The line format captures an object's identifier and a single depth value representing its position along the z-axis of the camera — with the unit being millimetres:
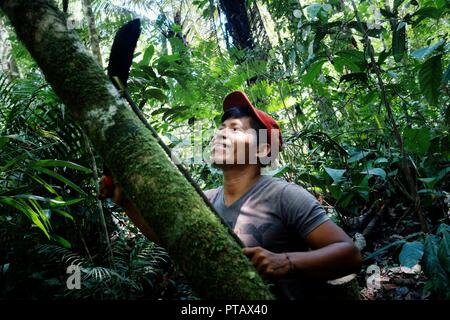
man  1360
